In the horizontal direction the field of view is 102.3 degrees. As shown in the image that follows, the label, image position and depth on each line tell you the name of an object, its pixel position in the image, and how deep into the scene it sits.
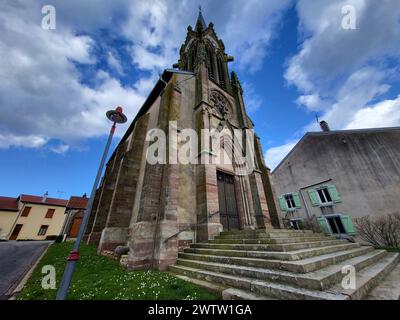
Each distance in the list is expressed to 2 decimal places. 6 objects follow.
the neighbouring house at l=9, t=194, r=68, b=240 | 22.98
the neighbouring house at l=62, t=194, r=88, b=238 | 22.51
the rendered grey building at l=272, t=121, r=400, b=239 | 10.41
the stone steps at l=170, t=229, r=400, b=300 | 2.52
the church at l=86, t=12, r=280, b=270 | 5.52
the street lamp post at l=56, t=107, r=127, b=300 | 2.08
